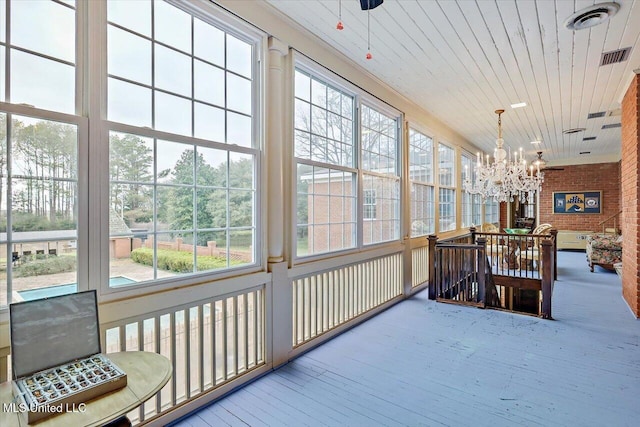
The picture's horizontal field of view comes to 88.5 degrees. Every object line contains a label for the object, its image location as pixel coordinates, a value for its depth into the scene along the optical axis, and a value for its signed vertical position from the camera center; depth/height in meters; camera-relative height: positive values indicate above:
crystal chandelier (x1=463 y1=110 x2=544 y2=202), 5.04 +0.52
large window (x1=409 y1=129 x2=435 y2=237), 5.31 +0.48
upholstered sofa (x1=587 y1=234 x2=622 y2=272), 6.58 -0.81
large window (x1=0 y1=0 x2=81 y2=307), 1.53 +0.31
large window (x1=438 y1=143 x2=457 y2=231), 6.44 +0.48
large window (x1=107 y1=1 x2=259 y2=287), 1.92 +0.46
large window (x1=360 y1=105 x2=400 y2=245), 4.09 +0.54
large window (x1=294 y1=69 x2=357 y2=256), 3.16 +0.46
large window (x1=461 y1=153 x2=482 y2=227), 7.78 +0.17
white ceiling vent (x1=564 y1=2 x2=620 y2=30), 2.54 +1.58
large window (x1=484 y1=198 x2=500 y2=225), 9.90 -0.02
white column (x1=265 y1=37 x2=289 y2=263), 2.73 +0.50
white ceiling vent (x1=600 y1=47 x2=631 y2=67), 3.29 +1.61
